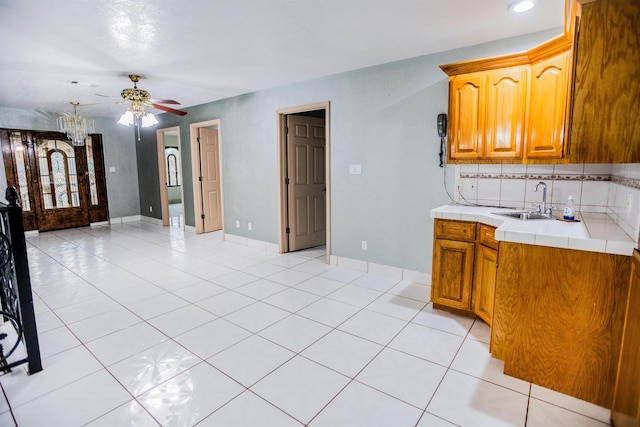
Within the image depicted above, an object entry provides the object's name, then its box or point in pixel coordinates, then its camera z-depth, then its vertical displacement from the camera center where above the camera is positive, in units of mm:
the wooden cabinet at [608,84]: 1703 +453
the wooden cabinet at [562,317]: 1749 -837
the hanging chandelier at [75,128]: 5270 +792
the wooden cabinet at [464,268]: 2555 -802
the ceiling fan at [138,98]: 3814 +920
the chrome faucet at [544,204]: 2691 -284
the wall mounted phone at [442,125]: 3209 +454
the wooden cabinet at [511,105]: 2383 +526
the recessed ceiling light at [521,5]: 2291 +1166
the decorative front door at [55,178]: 6340 -10
